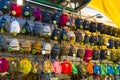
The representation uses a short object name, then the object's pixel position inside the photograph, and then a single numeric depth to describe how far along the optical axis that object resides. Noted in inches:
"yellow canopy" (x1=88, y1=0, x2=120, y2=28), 109.7
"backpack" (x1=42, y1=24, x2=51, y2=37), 116.2
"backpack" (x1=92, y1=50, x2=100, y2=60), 140.2
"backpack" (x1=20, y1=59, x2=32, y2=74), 105.4
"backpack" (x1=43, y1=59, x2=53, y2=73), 113.7
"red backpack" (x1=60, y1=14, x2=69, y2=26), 124.2
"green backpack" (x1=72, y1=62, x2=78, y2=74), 126.3
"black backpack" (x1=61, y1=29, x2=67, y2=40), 123.6
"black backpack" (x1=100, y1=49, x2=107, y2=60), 145.8
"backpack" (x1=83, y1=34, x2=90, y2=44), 137.3
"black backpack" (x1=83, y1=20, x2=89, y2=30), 135.5
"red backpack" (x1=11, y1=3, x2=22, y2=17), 105.6
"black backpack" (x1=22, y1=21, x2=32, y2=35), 110.2
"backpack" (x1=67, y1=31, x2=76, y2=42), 126.6
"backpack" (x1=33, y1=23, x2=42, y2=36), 114.7
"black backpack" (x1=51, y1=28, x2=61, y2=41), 120.6
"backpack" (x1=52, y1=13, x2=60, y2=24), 121.4
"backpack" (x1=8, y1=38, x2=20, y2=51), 104.3
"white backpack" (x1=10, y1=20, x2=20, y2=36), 106.0
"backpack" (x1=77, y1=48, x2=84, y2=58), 132.9
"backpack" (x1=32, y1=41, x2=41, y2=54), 113.4
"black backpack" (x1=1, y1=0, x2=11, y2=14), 102.0
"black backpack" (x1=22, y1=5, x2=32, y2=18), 109.8
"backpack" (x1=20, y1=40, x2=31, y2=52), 108.9
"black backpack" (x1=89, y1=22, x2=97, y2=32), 140.0
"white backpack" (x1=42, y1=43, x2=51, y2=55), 116.4
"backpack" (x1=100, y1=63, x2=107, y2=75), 141.9
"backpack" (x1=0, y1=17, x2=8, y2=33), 101.7
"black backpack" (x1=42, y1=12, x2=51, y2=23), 118.0
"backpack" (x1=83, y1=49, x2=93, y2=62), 136.2
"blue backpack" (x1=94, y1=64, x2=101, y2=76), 137.6
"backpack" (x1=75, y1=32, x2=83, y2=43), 131.9
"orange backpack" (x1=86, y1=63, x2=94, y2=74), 134.4
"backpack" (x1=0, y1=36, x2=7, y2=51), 101.9
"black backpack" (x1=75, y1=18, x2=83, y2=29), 132.4
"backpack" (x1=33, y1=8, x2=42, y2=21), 114.0
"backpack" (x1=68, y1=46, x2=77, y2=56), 127.6
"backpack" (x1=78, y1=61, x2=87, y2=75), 129.2
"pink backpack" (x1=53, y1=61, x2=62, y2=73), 117.8
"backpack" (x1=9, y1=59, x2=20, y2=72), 101.3
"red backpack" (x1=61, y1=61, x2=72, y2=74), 121.0
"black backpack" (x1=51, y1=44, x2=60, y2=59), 119.9
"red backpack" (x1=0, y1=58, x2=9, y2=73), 97.7
